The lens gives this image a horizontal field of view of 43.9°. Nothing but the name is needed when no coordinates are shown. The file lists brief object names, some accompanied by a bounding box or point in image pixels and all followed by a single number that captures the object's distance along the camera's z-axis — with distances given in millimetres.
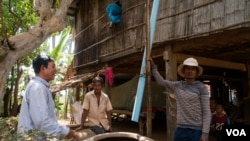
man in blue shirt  2506
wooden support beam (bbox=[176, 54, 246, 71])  7262
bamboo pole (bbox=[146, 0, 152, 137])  3900
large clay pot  3583
